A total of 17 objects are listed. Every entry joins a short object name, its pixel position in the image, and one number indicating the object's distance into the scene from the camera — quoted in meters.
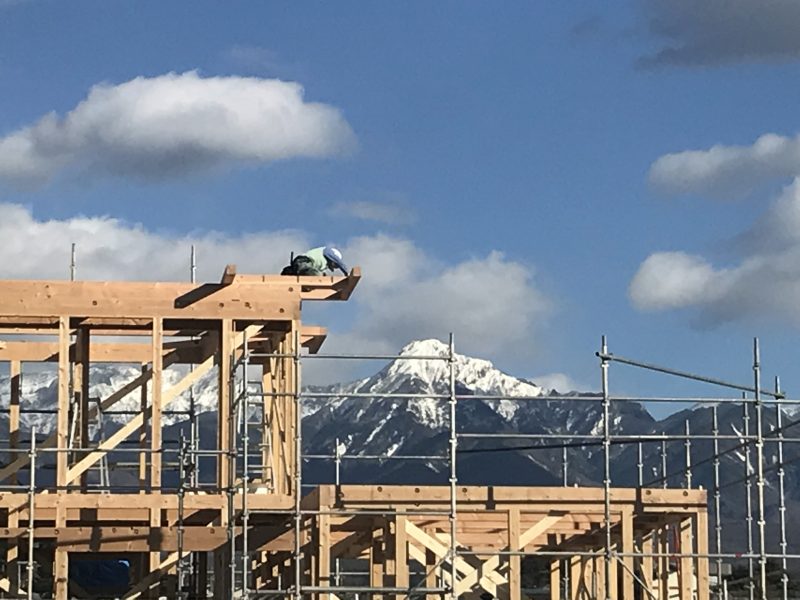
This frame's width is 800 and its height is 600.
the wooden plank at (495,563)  25.93
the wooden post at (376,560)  28.52
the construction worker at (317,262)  30.03
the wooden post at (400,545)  25.52
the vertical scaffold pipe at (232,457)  25.77
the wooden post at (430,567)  26.50
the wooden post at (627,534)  26.30
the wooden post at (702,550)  27.23
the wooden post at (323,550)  25.77
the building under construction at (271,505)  25.88
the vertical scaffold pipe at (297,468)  25.02
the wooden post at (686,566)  28.12
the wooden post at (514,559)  25.83
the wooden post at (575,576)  30.19
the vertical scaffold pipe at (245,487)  25.29
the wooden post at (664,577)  28.30
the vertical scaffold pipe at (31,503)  26.14
